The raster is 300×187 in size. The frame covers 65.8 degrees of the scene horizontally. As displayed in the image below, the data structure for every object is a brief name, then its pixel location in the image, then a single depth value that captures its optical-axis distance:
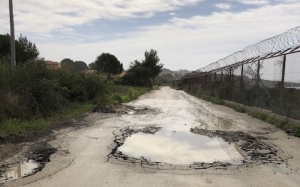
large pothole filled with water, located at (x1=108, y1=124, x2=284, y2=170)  4.81
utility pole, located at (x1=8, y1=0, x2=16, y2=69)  12.54
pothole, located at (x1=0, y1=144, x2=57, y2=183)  4.03
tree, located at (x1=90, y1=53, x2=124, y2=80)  55.16
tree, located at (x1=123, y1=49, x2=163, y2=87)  58.08
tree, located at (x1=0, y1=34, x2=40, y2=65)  29.22
